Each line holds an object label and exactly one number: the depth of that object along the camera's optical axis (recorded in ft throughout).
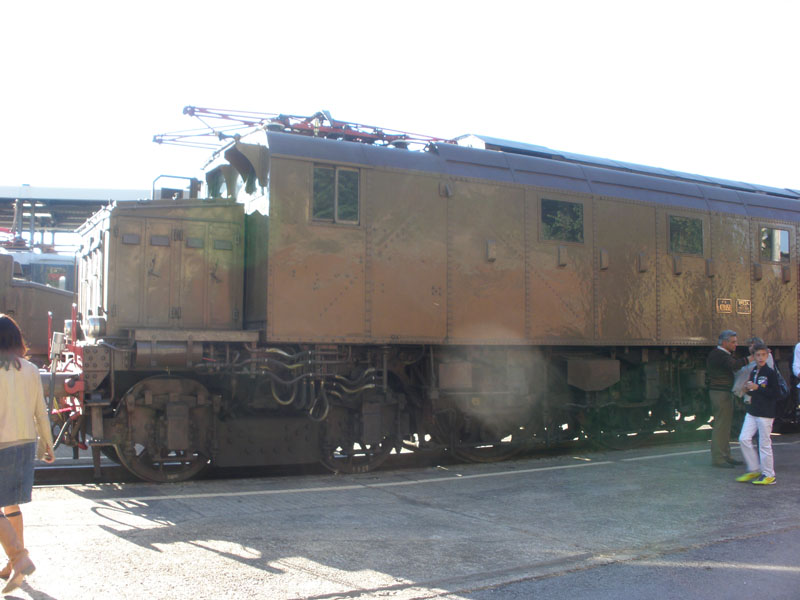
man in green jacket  31.09
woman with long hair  14.97
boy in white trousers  27.78
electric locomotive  27.12
